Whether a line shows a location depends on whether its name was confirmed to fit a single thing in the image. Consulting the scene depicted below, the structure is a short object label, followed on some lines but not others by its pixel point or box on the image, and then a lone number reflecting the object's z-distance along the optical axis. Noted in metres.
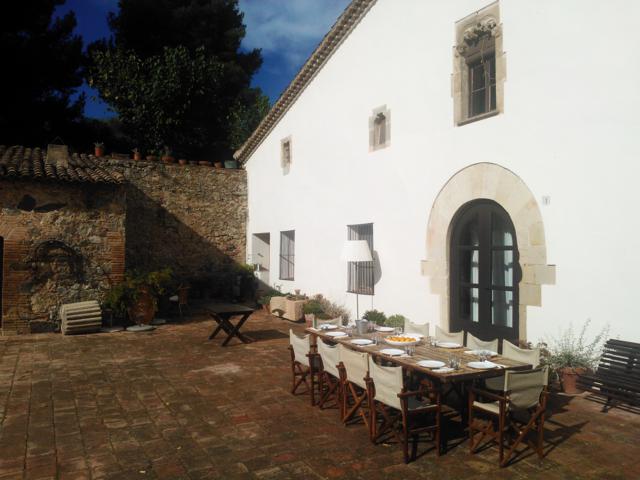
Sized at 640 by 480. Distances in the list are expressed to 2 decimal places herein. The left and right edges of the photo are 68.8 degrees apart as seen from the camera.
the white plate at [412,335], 5.43
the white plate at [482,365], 4.06
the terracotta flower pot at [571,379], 5.44
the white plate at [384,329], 6.02
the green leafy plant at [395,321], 8.13
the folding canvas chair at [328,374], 4.67
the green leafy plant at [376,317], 8.52
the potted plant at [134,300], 9.96
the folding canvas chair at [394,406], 3.70
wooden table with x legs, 8.12
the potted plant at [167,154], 14.18
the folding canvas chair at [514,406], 3.59
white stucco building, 5.45
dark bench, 4.64
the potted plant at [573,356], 5.47
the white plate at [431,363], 4.12
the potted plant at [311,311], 10.26
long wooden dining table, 3.89
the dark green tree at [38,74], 16.47
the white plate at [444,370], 3.95
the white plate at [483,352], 4.53
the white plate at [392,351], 4.55
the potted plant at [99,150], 13.34
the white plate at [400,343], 4.96
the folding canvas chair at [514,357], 4.56
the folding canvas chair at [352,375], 4.18
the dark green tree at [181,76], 16.42
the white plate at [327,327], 6.11
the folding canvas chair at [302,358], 5.09
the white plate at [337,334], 5.58
